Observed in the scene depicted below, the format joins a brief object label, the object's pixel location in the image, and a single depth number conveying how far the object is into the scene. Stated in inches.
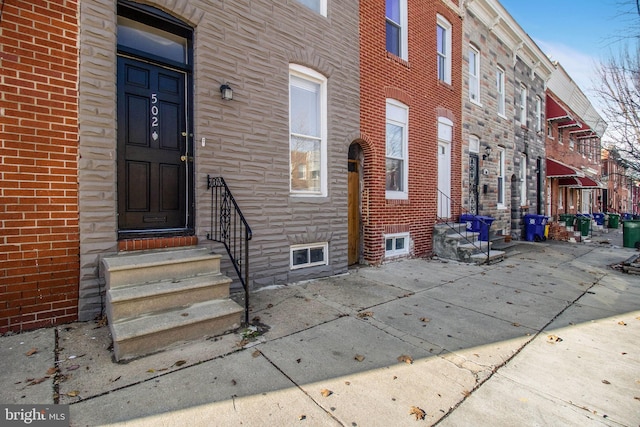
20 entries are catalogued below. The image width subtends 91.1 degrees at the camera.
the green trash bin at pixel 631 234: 418.0
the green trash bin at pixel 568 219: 571.5
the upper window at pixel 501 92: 455.4
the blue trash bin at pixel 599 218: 722.8
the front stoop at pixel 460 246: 290.8
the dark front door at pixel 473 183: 388.8
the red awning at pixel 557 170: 588.4
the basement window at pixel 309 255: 209.3
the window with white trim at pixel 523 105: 520.1
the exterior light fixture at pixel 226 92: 169.2
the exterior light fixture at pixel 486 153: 402.9
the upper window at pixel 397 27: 287.4
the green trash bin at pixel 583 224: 563.5
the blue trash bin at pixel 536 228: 475.7
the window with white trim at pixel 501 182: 452.8
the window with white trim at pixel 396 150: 283.4
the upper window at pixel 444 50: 348.8
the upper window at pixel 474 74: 395.2
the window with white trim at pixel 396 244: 277.2
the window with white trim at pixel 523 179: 515.2
